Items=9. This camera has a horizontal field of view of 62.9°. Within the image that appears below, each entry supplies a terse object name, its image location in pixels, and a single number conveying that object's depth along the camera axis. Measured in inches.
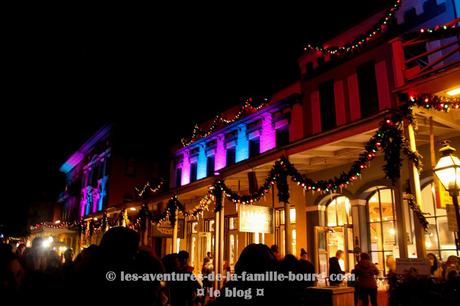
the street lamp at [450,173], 244.2
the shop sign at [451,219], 252.1
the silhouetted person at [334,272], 442.3
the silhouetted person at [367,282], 392.5
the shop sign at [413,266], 254.7
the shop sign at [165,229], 669.9
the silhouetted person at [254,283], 115.7
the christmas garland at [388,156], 299.0
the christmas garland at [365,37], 542.9
